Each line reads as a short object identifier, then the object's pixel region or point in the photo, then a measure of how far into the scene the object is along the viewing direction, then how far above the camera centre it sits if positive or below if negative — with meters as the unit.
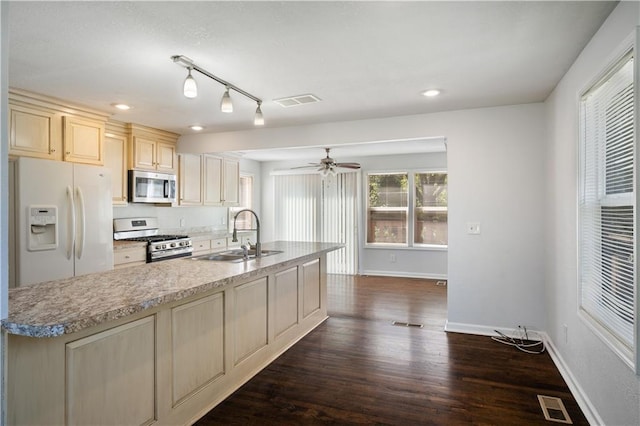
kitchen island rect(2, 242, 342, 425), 1.51 -0.67
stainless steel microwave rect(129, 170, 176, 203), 4.73 +0.34
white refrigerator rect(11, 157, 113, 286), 3.24 -0.06
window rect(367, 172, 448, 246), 7.08 +0.09
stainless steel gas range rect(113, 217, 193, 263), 4.70 -0.33
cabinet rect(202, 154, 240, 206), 6.04 +0.55
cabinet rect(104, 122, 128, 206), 4.47 +0.67
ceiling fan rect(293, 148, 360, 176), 5.77 +0.73
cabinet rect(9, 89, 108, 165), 3.39 +0.83
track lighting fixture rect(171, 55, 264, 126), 2.53 +1.06
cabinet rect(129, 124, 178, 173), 4.75 +0.84
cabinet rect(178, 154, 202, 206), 5.53 +0.51
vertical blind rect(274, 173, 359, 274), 7.52 +0.03
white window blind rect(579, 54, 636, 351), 1.90 +0.05
